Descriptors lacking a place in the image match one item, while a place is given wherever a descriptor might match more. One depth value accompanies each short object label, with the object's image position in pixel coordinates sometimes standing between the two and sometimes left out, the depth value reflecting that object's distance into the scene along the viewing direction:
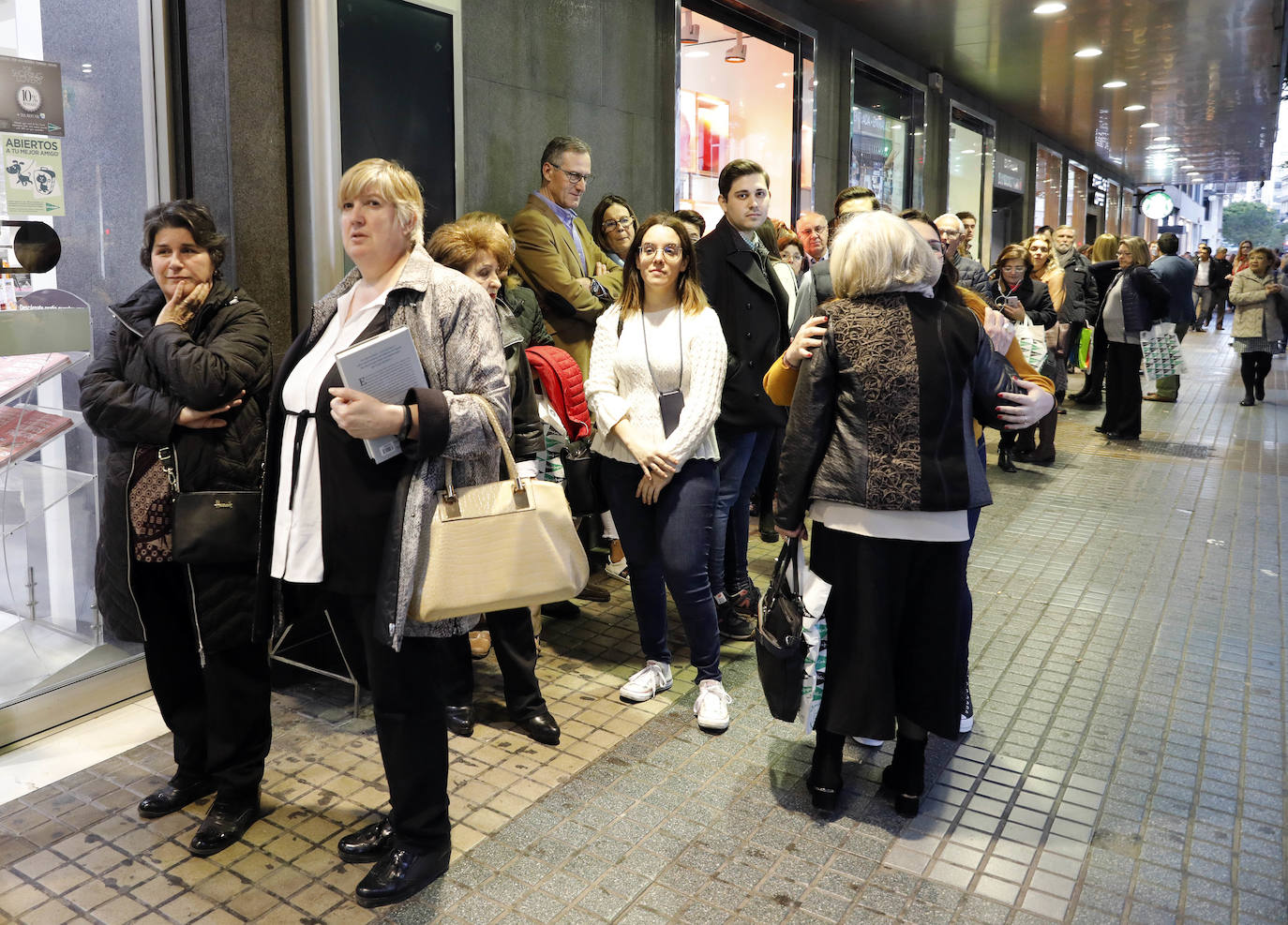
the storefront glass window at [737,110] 8.32
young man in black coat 4.59
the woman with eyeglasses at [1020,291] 9.36
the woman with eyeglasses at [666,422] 3.94
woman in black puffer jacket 3.08
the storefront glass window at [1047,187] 20.58
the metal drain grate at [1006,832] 3.00
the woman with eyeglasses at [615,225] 6.13
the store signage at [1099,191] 27.02
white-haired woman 3.17
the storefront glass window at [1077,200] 23.81
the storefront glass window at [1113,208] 30.51
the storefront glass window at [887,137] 11.76
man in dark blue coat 11.18
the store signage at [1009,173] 17.56
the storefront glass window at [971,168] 15.24
